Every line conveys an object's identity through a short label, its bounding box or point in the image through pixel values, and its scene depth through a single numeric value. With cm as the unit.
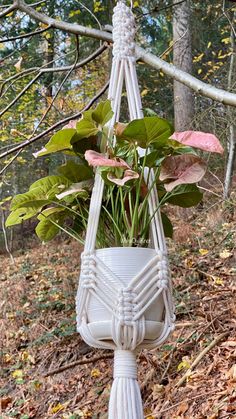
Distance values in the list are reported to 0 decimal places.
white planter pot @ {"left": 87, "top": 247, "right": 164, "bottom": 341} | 87
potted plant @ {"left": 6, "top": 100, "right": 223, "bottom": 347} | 89
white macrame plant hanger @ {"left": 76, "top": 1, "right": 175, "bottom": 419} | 85
